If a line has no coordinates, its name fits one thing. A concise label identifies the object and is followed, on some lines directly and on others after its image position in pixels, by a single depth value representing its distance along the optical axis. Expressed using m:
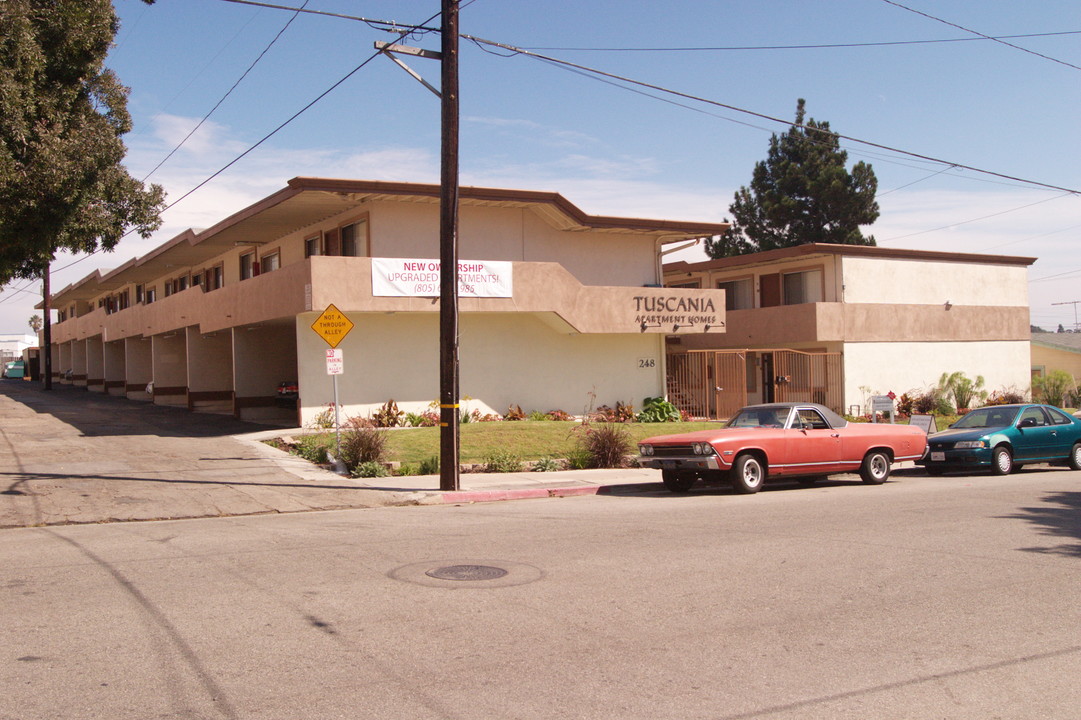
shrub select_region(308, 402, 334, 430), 24.09
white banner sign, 24.06
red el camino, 15.29
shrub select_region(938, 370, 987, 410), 35.31
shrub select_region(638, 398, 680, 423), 28.56
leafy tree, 14.61
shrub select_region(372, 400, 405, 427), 24.92
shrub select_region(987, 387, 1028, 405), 35.12
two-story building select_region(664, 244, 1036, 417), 32.28
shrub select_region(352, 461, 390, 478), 17.88
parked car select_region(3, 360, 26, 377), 74.62
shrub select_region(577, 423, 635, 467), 20.05
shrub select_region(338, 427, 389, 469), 18.38
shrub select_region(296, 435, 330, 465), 19.69
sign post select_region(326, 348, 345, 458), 18.41
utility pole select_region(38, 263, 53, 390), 46.97
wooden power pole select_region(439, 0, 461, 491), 15.51
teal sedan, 18.47
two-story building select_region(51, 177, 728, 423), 24.56
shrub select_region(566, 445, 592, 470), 20.06
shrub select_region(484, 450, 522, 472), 19.38
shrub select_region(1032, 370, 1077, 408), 36.75
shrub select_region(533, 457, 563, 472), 19.45
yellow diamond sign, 18.41
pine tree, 54.56
